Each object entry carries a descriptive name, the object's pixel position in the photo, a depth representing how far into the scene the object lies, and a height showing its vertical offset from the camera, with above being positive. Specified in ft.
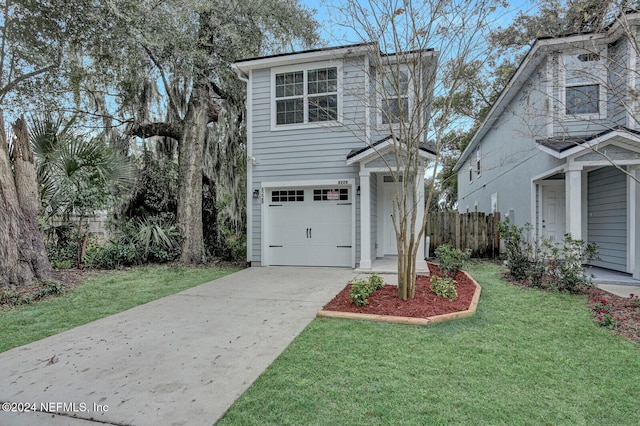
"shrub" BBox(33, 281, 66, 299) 18.38 -4.25
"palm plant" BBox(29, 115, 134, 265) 23.77 +3.27
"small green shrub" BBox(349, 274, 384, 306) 15.60 -3.75
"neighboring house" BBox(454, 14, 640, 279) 20.63 +3.97
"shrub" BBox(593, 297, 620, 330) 13.30 -4.39
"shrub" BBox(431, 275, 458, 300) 16.43 -3.84
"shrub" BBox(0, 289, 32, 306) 16.98 -4.36
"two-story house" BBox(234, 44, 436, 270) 26.13 +4.08
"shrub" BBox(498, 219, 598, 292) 18.97 -3.20
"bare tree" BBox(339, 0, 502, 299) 16.08 +8.44
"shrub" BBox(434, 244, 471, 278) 21.03 -2.98
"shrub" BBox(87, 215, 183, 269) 27.32 -2.75
